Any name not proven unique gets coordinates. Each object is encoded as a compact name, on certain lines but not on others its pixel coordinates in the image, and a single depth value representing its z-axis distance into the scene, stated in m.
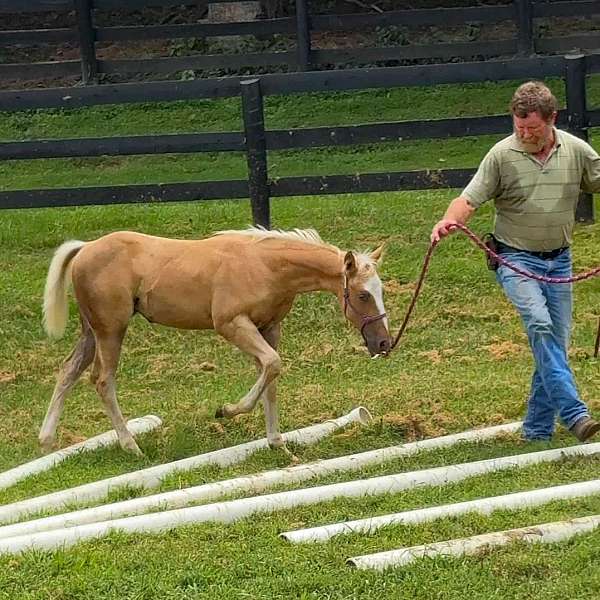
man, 11.72
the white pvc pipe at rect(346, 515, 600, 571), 8.70
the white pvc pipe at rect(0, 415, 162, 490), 12.36
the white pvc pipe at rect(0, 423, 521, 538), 9.92
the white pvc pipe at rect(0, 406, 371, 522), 10.85
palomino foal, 12.96
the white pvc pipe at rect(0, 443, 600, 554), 9.32
